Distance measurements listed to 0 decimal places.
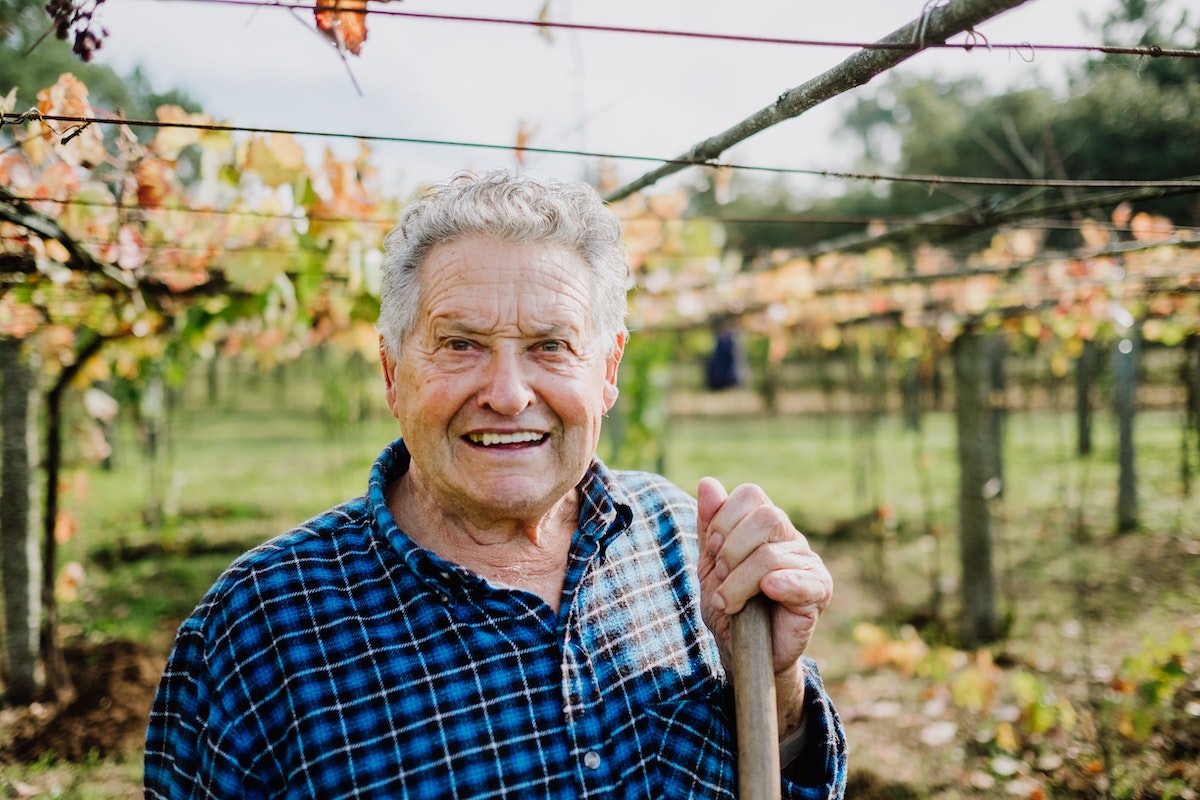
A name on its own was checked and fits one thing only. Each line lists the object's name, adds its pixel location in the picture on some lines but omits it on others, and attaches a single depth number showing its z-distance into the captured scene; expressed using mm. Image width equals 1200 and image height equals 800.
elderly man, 1263
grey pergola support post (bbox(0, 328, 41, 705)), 3719
